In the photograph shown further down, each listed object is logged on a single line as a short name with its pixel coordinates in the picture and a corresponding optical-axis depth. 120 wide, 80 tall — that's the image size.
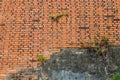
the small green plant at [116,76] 15.20
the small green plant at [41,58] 15.59
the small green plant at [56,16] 16.25
